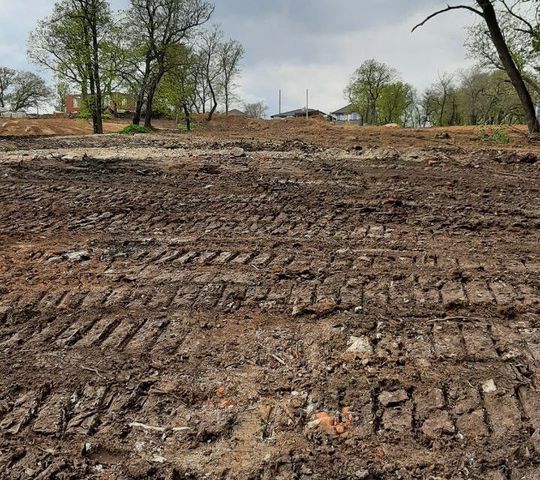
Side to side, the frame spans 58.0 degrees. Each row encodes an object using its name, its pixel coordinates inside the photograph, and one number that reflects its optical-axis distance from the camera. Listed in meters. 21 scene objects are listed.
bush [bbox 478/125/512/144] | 11.93
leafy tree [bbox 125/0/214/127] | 25.22
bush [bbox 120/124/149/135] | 21.73
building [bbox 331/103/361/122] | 84.94
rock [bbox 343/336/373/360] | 2.76
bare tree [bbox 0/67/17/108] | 58.00
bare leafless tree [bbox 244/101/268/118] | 71.31
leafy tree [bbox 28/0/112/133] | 24.06
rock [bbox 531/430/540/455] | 2.08
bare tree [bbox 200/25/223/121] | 38.20
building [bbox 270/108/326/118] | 76.11
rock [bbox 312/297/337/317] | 3.24
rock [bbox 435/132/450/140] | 13.00
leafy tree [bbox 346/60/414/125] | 57.59
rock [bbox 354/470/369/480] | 1.98
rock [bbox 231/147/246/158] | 9.72
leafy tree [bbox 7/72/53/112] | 55.88
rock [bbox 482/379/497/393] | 2.43
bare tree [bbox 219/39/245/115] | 42.71
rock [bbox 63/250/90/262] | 4.20
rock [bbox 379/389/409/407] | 2.40
